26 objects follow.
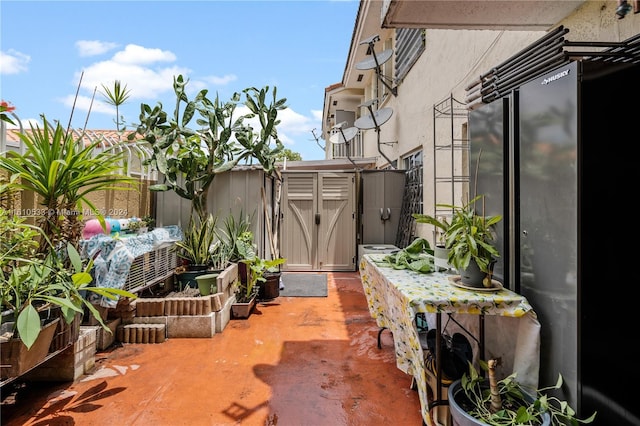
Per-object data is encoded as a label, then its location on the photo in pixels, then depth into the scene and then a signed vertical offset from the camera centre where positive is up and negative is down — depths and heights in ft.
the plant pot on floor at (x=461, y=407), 4.61 -3.05
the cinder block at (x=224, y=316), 11.87 -3.85
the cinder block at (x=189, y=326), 11.40 -3.94
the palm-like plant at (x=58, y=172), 7.22 +1.08
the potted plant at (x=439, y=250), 6.50 -0.72
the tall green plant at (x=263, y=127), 15.96 +4.78
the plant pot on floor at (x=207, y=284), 12.49 -2.66
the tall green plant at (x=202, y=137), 14.14 +3.87
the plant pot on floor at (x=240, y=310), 13.29 -3.92
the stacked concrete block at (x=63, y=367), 8.19 -3.95
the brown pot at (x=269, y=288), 15.78 -3.53
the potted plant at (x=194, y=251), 13.55 -1.53
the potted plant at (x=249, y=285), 13.32 -3.11
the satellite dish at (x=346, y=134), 27.37 +7.38
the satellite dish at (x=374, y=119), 21.34 +6.98
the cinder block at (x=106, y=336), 10.22 -3.97
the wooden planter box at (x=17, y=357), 6.19 -2.84
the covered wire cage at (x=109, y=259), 9.80 -1.31
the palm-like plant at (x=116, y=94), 16.84 +6.71
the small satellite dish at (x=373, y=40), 19.77 +11.41
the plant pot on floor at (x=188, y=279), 13.50 -2.64
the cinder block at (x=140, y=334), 11.01 -4.10
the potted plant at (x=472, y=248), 5.68 -0.55
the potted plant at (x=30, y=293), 6.19 -1.60
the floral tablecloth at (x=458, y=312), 5.28 -1.77
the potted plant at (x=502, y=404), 4.59 -2.98
